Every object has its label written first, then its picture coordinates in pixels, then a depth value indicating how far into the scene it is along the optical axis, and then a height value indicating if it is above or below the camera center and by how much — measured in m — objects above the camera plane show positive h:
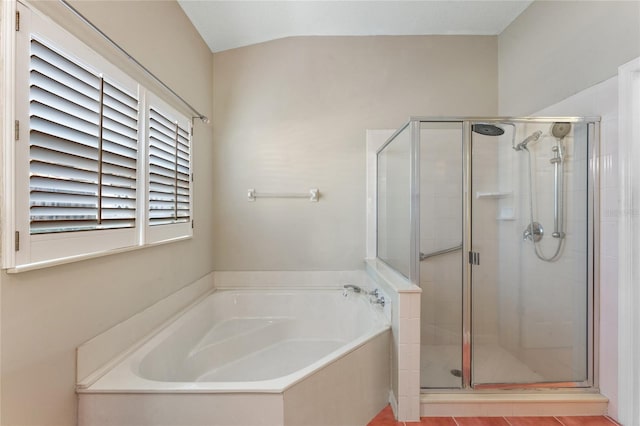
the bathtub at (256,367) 1.33 -0.84
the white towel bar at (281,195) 2.81 +0.16
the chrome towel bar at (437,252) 2.07 -0.27
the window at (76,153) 1.06 +0.25
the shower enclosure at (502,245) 1.92 -0.20
